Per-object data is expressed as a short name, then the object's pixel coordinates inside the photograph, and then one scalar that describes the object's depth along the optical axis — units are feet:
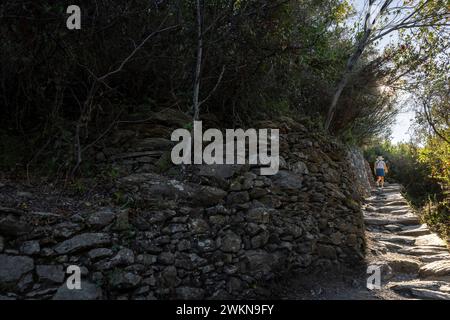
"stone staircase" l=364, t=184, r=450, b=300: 13.21
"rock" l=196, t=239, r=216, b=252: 10.98
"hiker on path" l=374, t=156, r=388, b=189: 40.98
